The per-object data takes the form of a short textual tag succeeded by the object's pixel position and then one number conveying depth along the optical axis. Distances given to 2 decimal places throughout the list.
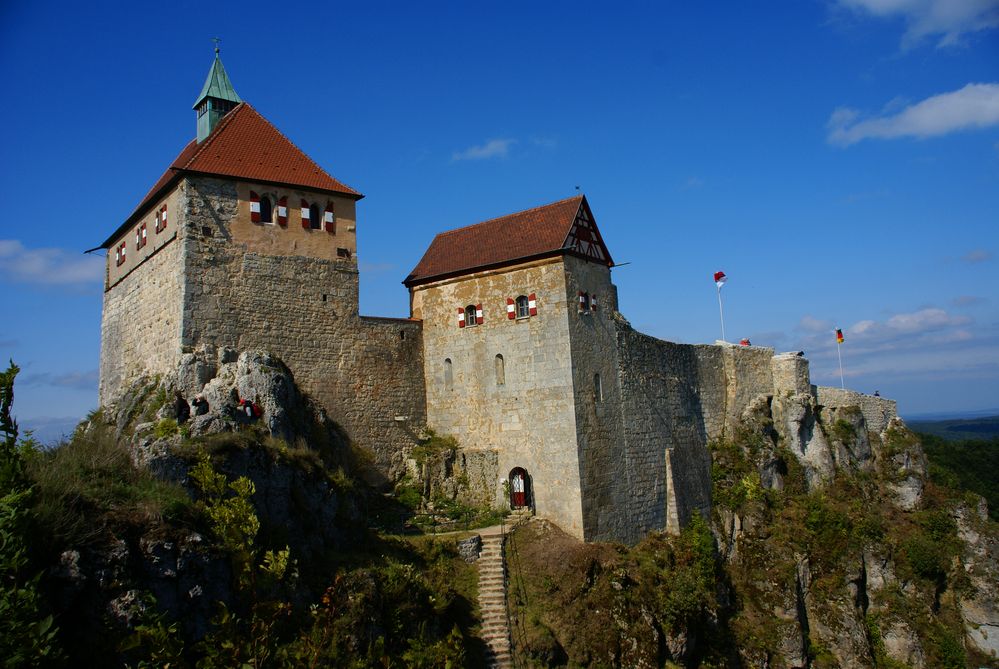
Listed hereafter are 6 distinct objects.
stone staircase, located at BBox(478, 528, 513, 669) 20.70
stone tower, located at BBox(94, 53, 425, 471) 23.86
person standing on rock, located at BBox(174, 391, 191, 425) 20.45
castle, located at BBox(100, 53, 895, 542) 24.41
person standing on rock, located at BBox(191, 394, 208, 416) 20.50
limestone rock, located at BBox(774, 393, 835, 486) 37.25
